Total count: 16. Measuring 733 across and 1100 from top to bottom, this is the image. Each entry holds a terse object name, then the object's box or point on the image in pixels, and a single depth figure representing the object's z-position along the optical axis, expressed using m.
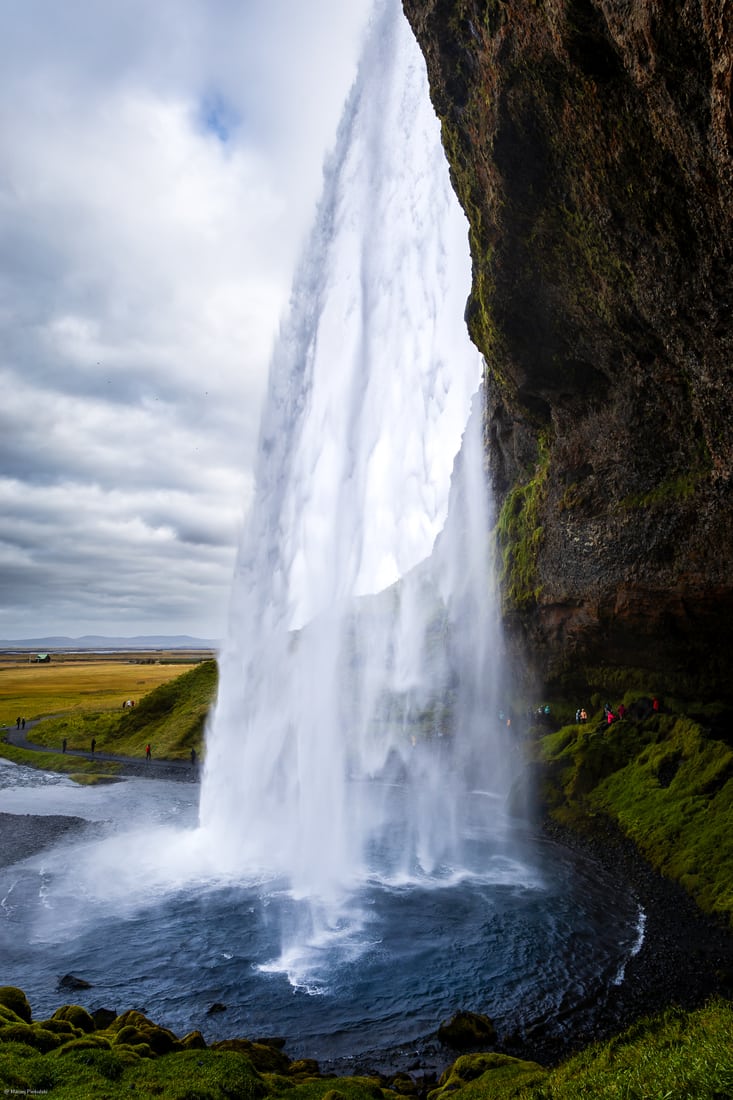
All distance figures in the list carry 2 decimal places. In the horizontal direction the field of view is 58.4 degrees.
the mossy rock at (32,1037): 14.03
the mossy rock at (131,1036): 15.23
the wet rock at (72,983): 19.95
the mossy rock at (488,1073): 13.85
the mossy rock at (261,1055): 15.43
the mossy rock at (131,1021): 16.48
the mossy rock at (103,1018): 17.31
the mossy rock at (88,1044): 13.74
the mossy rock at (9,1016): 14.95
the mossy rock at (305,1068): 15.45
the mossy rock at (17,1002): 16.58
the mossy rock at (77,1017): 16.42
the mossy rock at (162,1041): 15.34
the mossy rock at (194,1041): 15.60
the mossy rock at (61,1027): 15.44
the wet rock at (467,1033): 17.30
